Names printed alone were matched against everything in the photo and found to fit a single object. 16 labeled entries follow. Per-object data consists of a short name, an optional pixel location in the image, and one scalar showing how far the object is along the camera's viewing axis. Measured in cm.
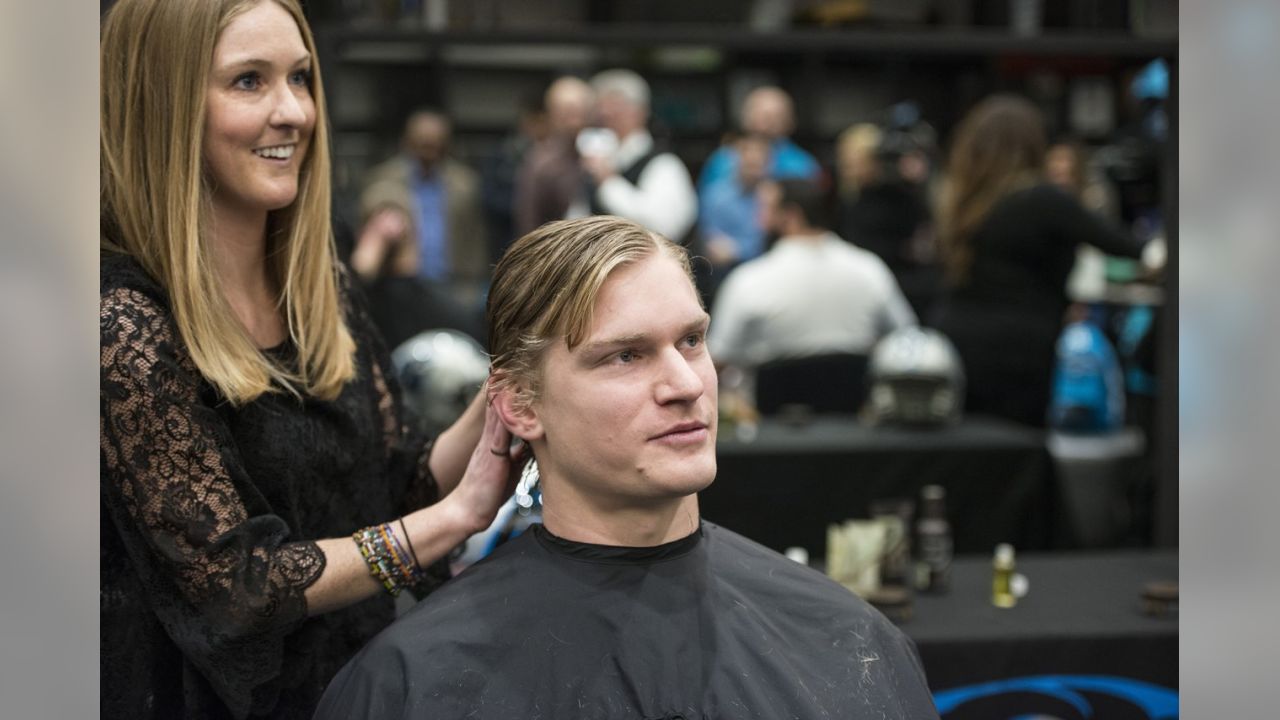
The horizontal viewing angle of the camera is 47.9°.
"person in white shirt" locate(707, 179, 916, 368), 460
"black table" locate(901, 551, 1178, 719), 233
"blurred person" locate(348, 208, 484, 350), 445
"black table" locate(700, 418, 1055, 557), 397
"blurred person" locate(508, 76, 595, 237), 609
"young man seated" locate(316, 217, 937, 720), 149
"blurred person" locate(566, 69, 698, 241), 564
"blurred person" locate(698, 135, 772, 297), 626
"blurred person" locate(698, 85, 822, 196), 627
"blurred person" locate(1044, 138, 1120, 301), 568
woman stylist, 151
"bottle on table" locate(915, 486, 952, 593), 261
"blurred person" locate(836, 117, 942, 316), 585
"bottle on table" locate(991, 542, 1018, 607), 254
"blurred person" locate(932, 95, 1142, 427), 442
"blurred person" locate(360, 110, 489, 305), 680
